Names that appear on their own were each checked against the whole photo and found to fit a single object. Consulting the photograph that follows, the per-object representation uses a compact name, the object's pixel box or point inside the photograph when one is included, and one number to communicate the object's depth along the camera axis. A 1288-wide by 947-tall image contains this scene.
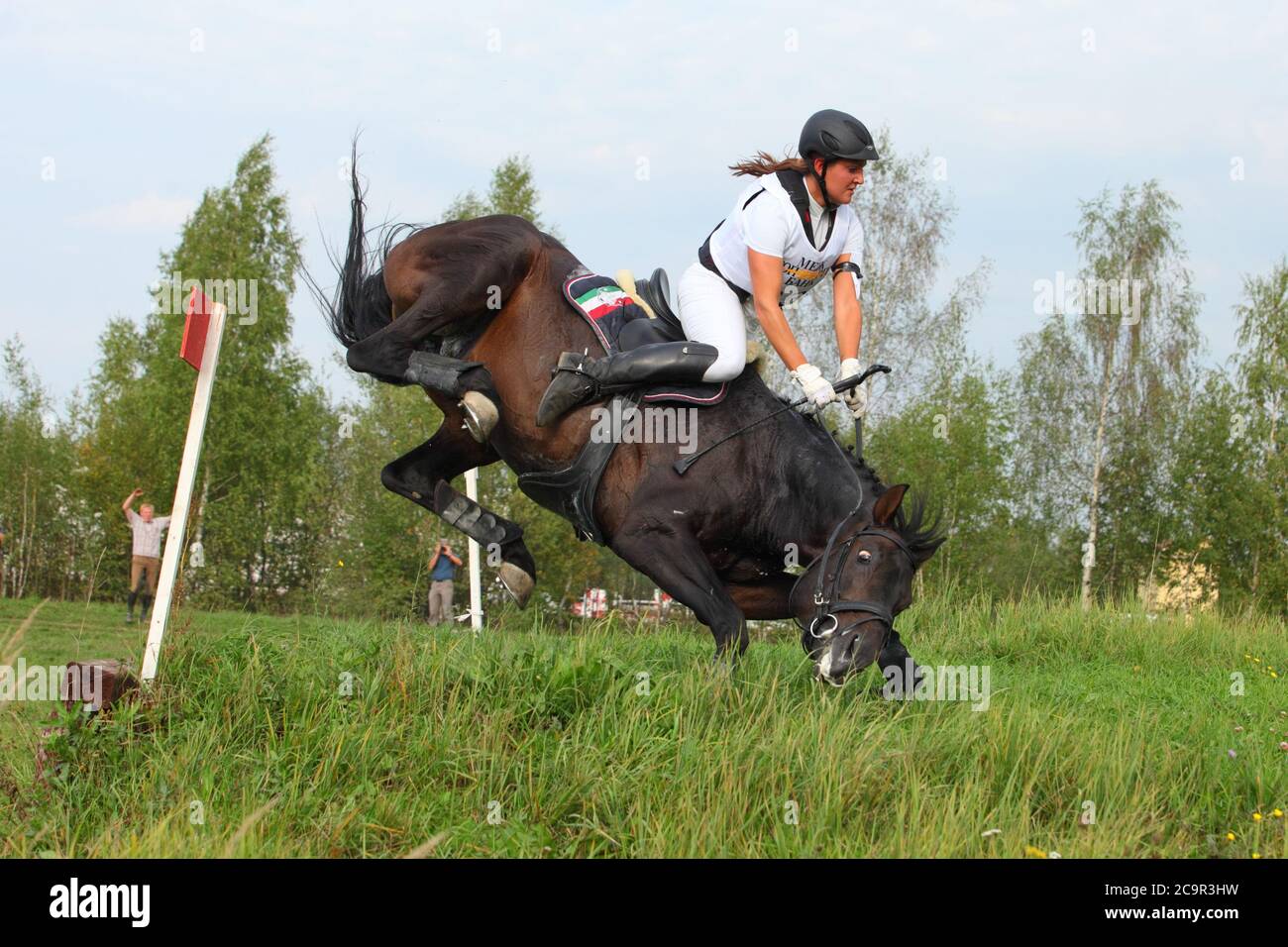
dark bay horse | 5.19
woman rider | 5.43
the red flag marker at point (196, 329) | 4.84
